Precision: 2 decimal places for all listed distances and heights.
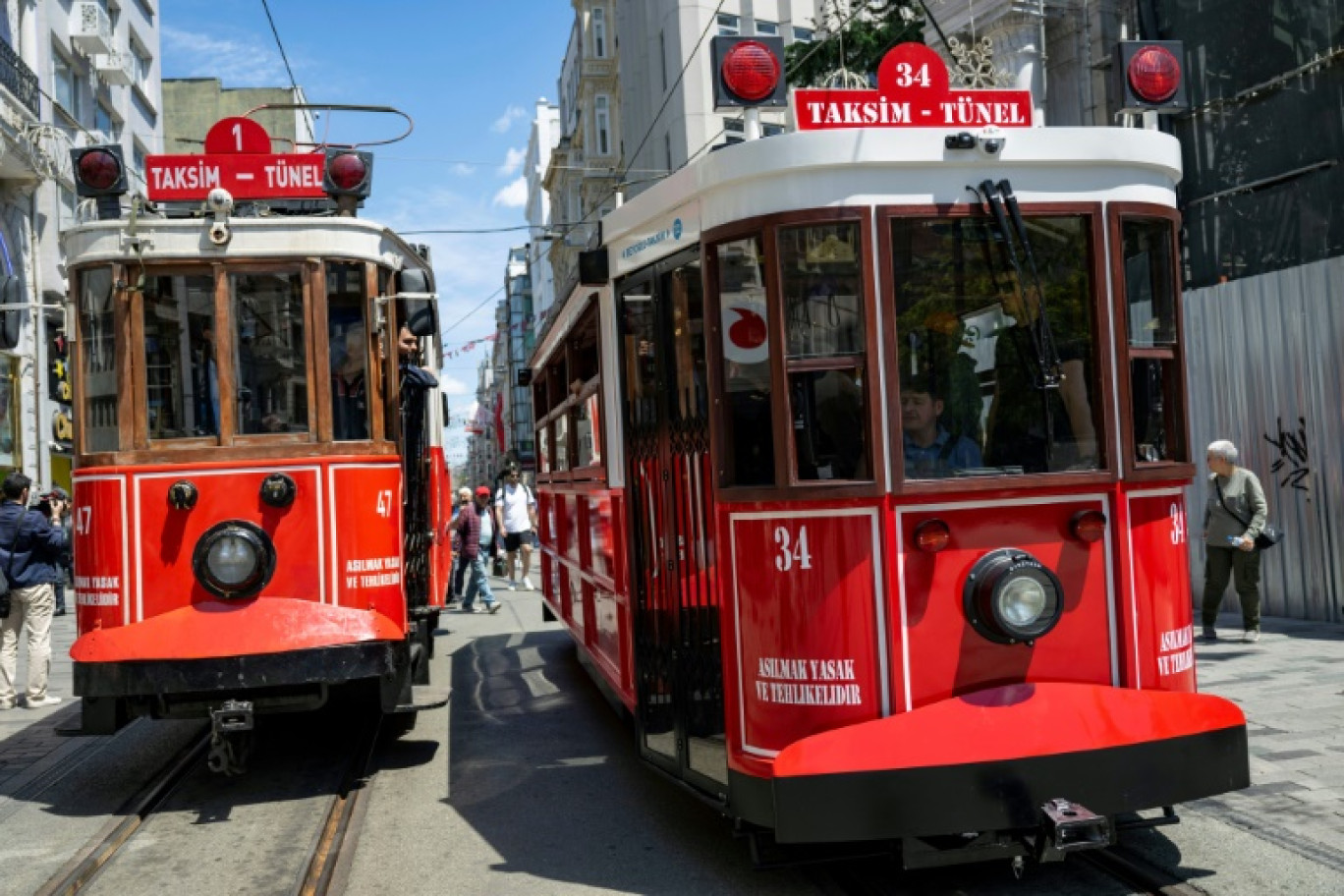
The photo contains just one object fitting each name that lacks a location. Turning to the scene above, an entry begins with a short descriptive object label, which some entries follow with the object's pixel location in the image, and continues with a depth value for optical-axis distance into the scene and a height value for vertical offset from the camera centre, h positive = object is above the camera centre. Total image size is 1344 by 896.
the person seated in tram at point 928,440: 4.45 +0.13
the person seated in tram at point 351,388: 6.75 +0.64
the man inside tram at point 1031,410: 4.50 +0.23
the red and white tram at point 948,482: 4.22 -0.03
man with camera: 8.83 -0.42
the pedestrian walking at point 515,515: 17.05 -0.27
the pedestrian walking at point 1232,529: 9.15 -0.50
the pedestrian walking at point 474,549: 15.30 -0.66
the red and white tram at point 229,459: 6.28 +0.27
